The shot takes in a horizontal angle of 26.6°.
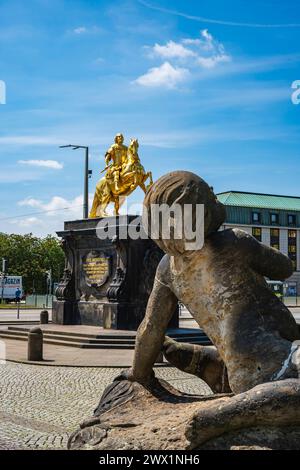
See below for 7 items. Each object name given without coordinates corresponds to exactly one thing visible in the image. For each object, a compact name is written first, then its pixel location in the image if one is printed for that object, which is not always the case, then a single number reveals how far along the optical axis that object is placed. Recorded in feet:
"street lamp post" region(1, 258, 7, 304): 159.86
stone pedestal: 62.49
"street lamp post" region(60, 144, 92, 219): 100.94
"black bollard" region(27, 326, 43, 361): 46.37
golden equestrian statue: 70.44
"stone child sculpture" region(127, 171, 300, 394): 11.70
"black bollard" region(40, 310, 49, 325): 74.35
